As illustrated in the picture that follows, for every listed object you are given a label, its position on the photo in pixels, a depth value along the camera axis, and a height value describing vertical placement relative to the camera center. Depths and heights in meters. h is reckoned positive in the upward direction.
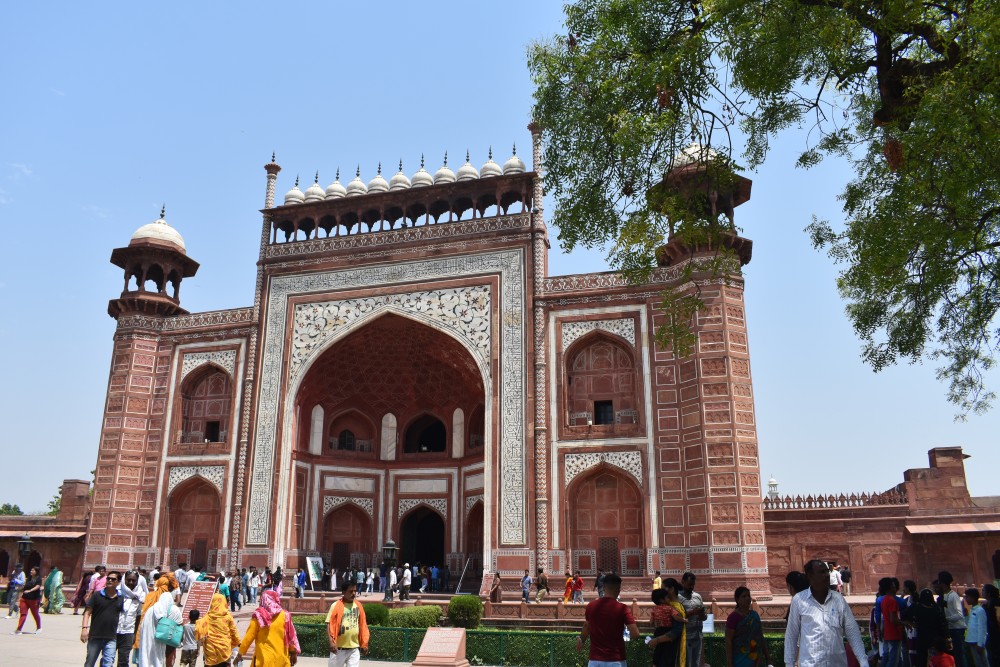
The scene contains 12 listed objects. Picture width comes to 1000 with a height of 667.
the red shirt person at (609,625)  5.64 -0.34
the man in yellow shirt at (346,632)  7.14 -0.48
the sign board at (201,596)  10.80 -0.29
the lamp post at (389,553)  16.45 +0.40
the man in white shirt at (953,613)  8.41 -0.38
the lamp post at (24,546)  18.58 +0.59
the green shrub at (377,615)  12.61 -0.61
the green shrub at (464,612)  13.84 -0.62
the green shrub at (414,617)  12.88 -0.65
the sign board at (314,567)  20.66 +0.16
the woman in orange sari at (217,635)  7.00 -0.50
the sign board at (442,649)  10.16 -0.90
